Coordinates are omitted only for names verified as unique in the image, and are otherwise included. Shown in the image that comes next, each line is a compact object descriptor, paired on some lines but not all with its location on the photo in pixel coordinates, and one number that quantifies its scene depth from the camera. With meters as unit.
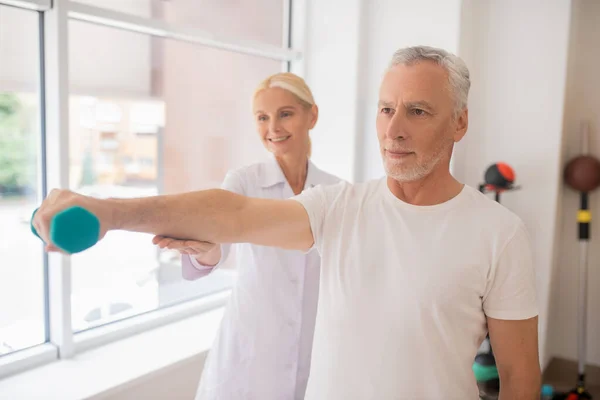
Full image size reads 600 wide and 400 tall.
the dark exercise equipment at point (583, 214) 2.99
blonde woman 1.72
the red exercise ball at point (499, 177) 2.79
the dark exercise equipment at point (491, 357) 2.79
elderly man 1.13
